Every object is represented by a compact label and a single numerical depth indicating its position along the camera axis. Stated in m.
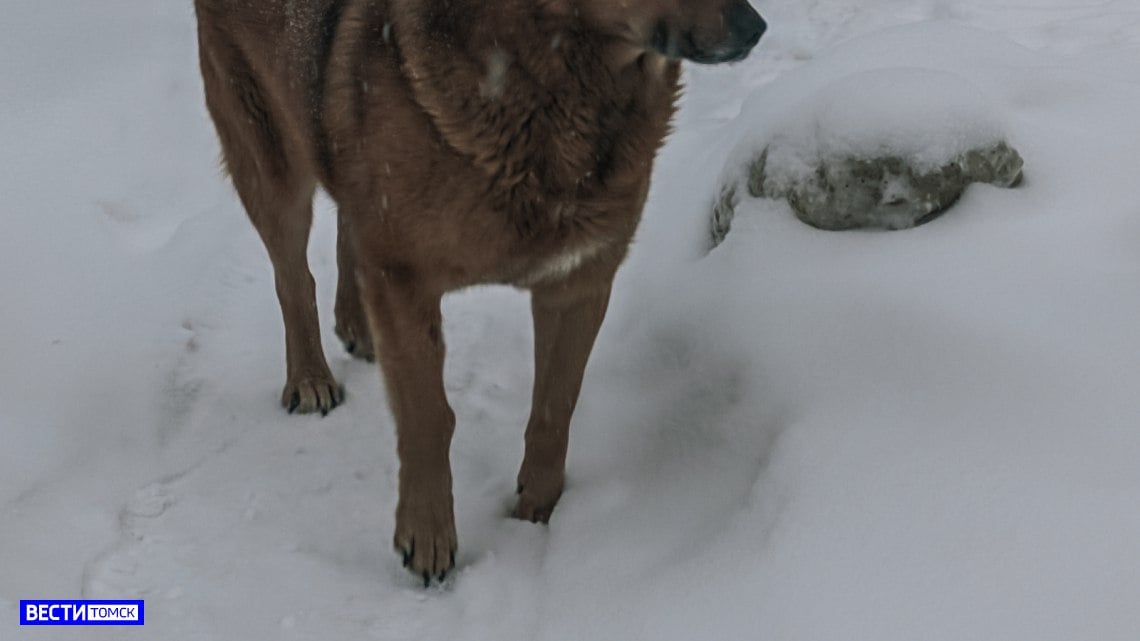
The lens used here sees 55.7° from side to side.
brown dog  2.35
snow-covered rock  3.15
